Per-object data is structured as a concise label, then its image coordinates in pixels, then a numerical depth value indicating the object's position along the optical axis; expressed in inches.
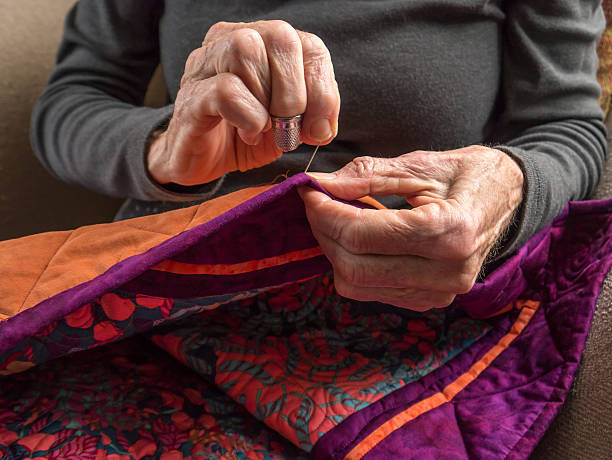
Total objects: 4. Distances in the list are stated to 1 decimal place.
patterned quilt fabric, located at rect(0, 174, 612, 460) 18.2
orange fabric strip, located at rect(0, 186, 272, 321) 17.7
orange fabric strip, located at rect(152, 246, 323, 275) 18.9
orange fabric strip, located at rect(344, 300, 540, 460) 20.5
